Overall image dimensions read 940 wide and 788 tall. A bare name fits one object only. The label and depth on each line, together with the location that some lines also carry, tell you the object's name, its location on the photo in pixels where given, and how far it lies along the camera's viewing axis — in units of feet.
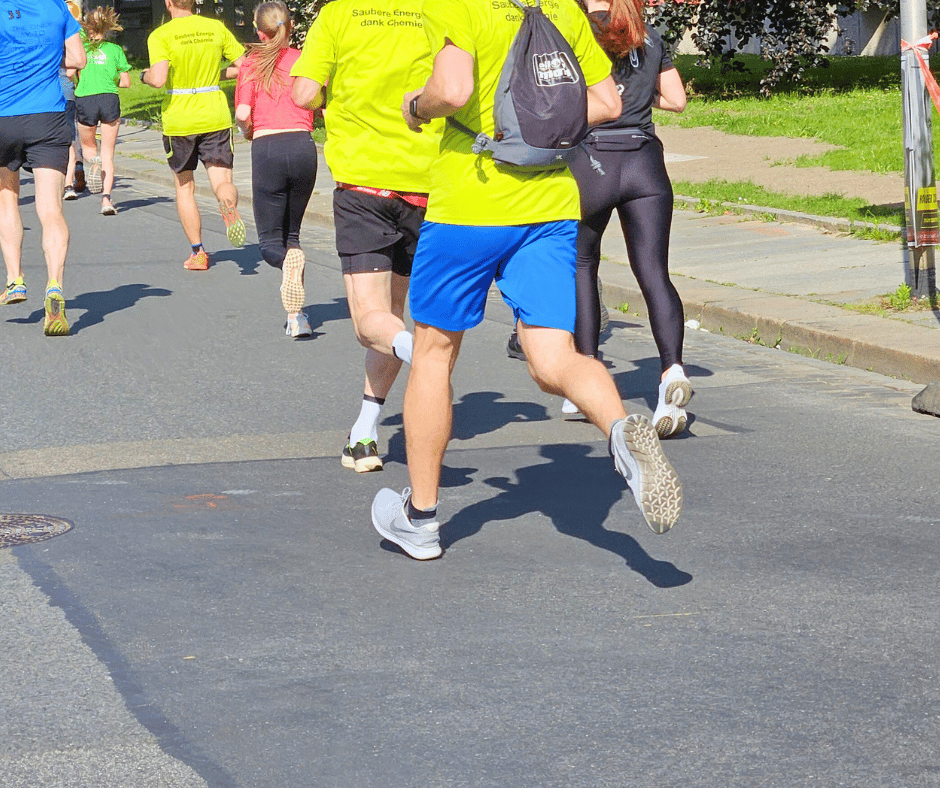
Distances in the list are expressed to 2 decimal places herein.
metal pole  47.30
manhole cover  27.60
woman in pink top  48.08
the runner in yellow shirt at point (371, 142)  32.46
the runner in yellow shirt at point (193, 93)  61.05
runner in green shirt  85.09
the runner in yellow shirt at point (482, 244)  23.47
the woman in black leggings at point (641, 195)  35.08
